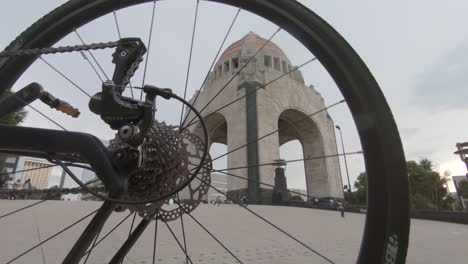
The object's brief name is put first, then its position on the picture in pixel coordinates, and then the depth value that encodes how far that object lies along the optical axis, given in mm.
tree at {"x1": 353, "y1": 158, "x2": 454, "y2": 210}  36812
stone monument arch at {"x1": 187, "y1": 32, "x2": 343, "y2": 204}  21672
